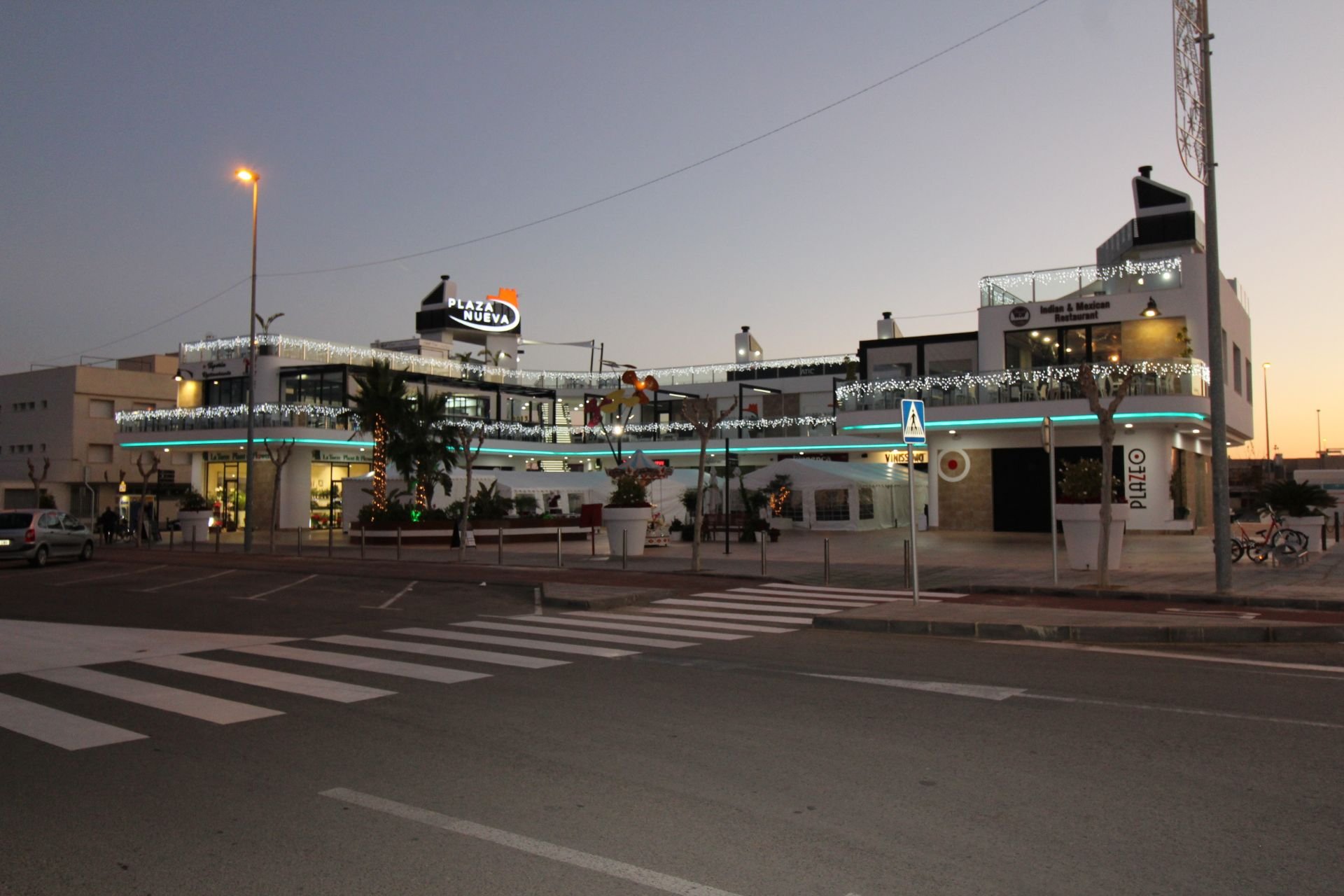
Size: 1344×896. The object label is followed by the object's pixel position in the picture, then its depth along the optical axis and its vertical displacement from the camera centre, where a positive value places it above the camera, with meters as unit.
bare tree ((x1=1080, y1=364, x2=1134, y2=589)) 16.45 +0.99
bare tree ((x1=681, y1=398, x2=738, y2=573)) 21.23 +1.57
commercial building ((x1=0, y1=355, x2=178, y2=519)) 58.22 +4.25
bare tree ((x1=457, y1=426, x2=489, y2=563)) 25.32 -0.02
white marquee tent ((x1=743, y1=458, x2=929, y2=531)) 38.84 +0.39
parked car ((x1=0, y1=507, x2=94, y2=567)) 25.53 -0.86
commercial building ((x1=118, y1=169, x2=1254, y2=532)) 32.62 +4.24
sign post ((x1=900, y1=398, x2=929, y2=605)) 13.82 +1.11
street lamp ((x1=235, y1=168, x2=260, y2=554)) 30.81 +4.28
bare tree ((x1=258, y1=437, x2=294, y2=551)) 30.20 +1.75
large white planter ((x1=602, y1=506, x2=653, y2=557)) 25.53 -0.58
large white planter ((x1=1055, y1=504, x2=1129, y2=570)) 19.67 -0.59
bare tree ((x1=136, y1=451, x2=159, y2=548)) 37.33 +0.52
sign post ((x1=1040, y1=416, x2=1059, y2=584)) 16.55 +1.05
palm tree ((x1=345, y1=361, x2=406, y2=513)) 36.50 +3.37
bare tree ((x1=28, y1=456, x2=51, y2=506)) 45.00 +1.11
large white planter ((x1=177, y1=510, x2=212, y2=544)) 40.06 -0.82
